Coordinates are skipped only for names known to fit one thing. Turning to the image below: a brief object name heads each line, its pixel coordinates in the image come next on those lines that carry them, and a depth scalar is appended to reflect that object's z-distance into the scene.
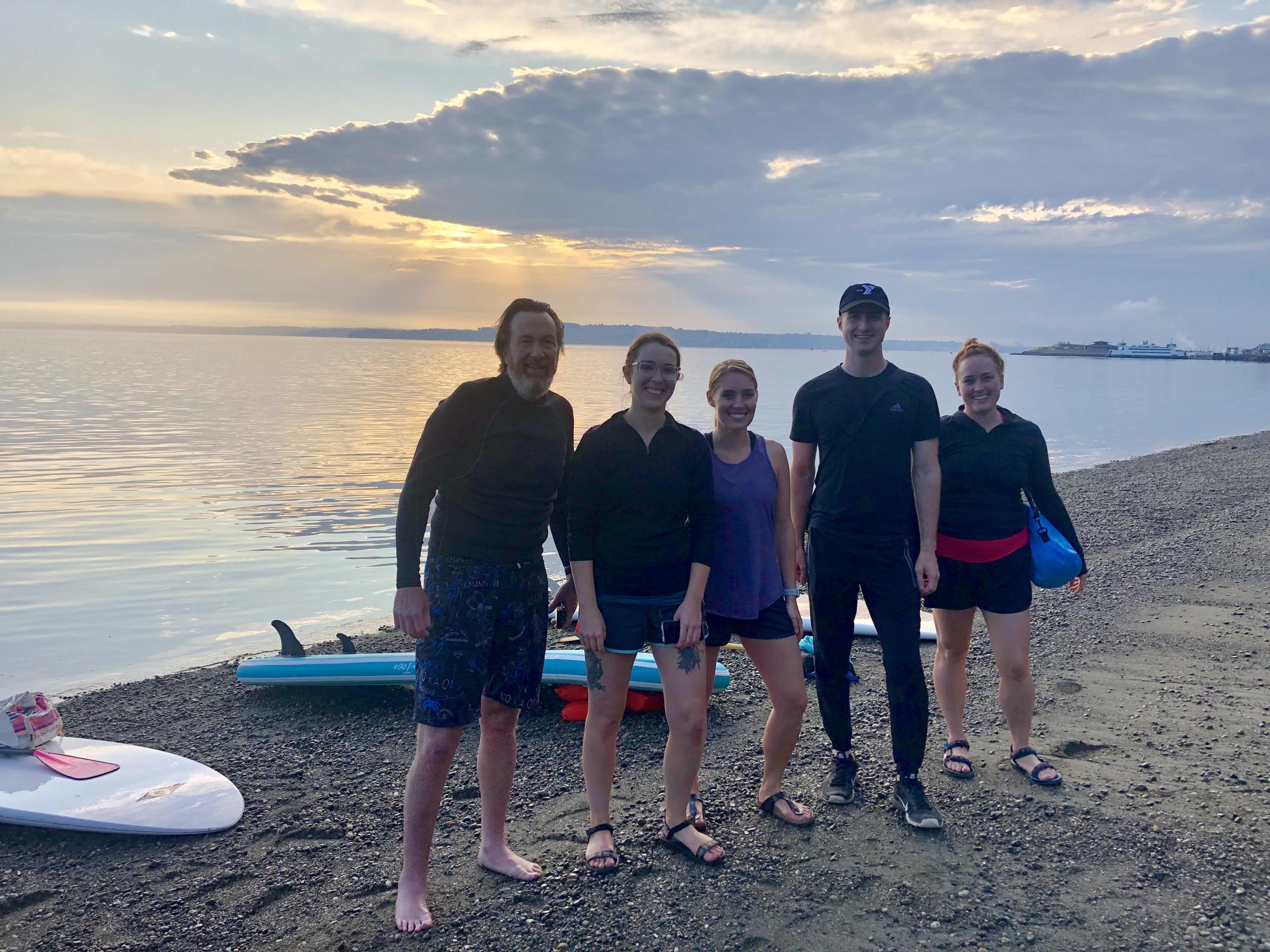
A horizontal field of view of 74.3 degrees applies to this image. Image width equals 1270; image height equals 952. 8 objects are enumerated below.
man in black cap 3.59
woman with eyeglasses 3.19
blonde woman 3.41
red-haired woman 3.90
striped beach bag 4.64
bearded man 3.06
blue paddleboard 5.48
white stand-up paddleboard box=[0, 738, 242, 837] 4.02
